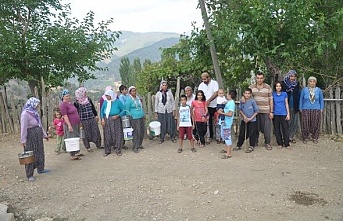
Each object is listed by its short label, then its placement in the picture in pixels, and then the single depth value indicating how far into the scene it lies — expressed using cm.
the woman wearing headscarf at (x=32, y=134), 598
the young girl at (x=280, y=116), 705
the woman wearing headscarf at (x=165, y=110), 807
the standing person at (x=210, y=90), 764
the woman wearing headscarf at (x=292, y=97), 725
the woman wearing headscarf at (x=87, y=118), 748
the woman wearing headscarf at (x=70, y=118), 705
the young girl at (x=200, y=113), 726
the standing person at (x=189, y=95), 754
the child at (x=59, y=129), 781
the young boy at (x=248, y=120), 696
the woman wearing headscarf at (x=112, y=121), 727
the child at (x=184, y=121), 723
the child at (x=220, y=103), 710
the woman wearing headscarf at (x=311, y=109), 730
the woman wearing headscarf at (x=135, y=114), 746
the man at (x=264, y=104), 707
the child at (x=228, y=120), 667
